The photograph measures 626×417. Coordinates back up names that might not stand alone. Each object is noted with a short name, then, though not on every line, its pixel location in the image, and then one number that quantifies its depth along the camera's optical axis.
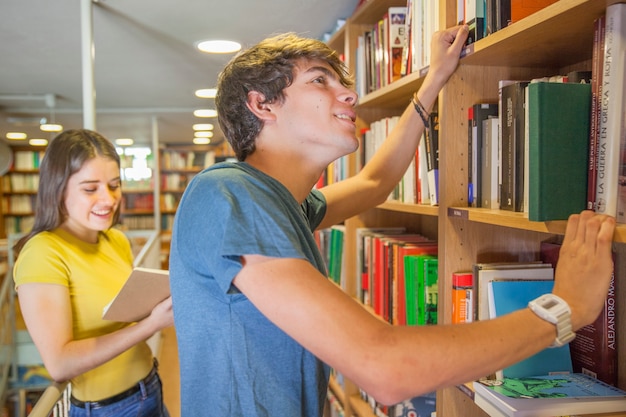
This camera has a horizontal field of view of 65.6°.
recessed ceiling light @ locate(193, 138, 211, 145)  8.14
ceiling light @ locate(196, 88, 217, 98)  3.77
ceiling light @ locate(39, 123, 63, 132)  5.24
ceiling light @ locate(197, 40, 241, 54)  2.49
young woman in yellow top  1.33
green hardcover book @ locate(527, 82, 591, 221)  0.83
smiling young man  0.69
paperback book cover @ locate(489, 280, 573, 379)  1.07
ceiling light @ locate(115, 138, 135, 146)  7.96
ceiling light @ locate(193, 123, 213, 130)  6.18
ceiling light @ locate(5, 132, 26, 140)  6.29
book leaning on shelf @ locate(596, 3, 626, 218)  0.77
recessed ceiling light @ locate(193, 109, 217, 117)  4.63
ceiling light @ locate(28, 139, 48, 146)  7.33
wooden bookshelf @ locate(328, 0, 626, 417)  0.94
